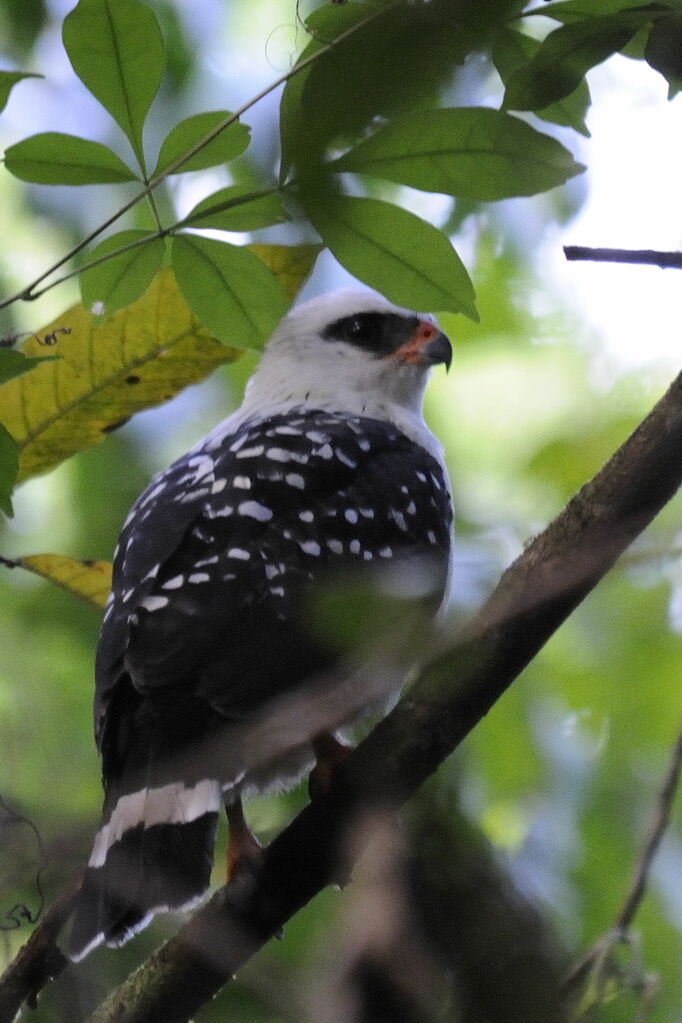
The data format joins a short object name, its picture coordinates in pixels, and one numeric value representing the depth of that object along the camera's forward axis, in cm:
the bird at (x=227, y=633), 519
